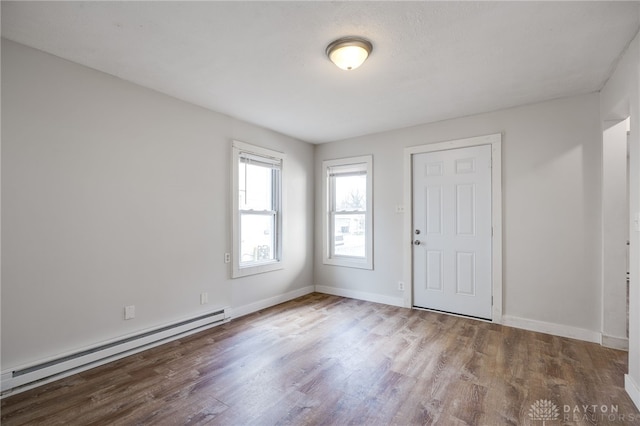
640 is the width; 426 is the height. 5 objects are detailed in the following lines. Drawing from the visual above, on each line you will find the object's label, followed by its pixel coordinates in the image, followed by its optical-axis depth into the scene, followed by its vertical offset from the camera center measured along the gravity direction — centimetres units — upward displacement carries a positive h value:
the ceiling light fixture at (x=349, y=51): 219 +120
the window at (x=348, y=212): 471 +1
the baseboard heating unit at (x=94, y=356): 222 -123
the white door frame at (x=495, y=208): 361 +5
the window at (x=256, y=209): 394 +5
